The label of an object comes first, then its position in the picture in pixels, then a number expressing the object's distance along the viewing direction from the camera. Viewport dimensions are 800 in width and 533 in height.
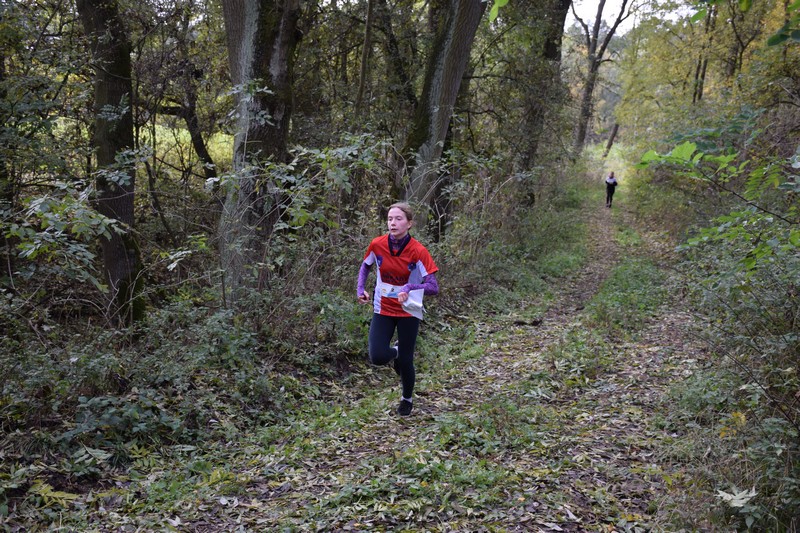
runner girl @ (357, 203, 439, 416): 5.44
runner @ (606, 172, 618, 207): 24.33
